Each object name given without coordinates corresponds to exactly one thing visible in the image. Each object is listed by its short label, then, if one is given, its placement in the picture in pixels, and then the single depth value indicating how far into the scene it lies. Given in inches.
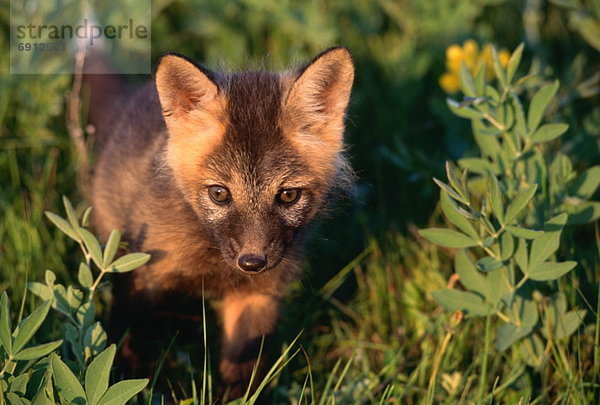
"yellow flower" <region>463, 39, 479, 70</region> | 344.5
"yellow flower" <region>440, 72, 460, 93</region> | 350.6
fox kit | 239.5
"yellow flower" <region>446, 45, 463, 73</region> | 343.9
